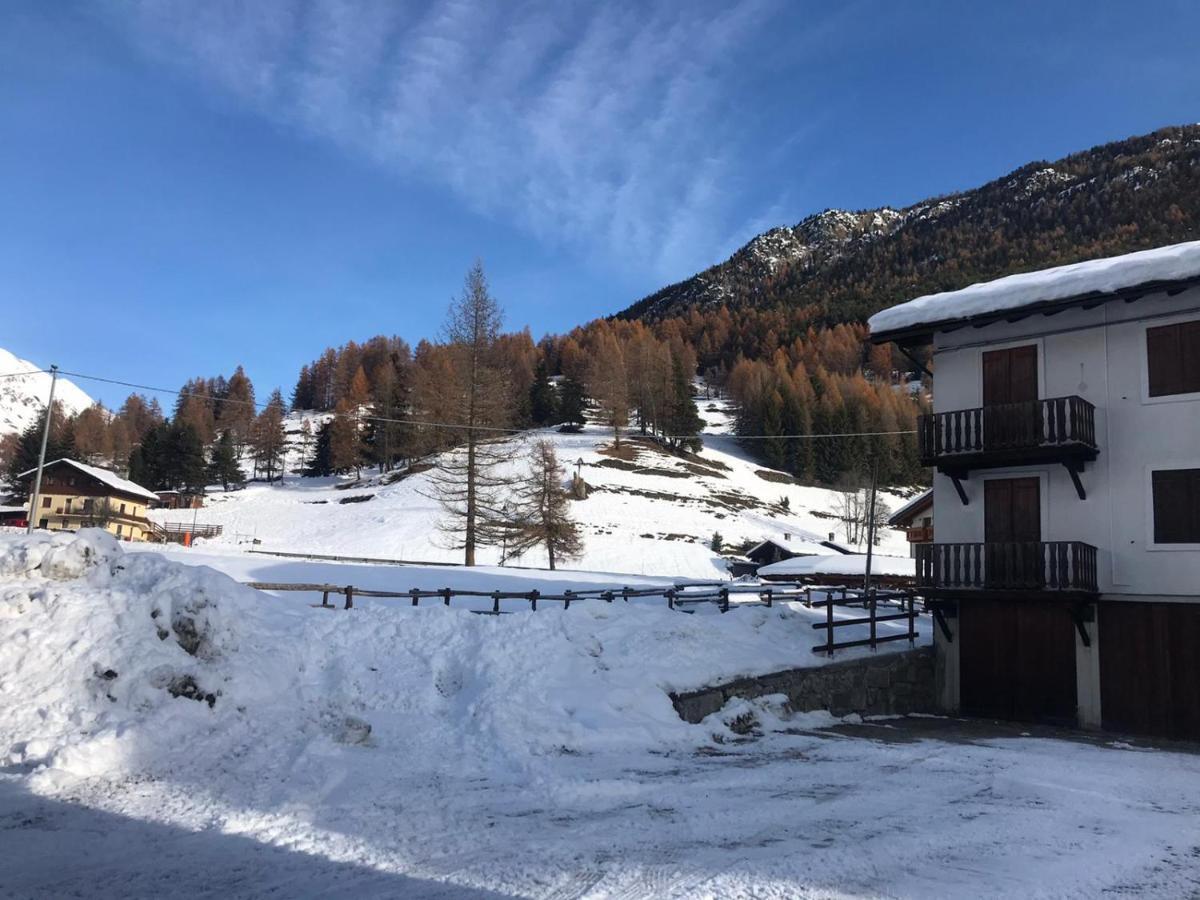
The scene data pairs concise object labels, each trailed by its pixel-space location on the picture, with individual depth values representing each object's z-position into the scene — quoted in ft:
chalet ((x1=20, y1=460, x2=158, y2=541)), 233.64
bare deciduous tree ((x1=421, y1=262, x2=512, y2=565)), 127.65
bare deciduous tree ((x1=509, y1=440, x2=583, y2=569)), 154.40
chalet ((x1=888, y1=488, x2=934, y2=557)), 131.95
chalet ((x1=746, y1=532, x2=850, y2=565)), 210.79
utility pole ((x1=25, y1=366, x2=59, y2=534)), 116.39
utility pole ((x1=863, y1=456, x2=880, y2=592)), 125.05
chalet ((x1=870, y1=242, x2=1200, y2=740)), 62.39
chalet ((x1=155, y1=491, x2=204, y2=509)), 302.37
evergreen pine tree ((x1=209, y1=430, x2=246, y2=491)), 367.86
